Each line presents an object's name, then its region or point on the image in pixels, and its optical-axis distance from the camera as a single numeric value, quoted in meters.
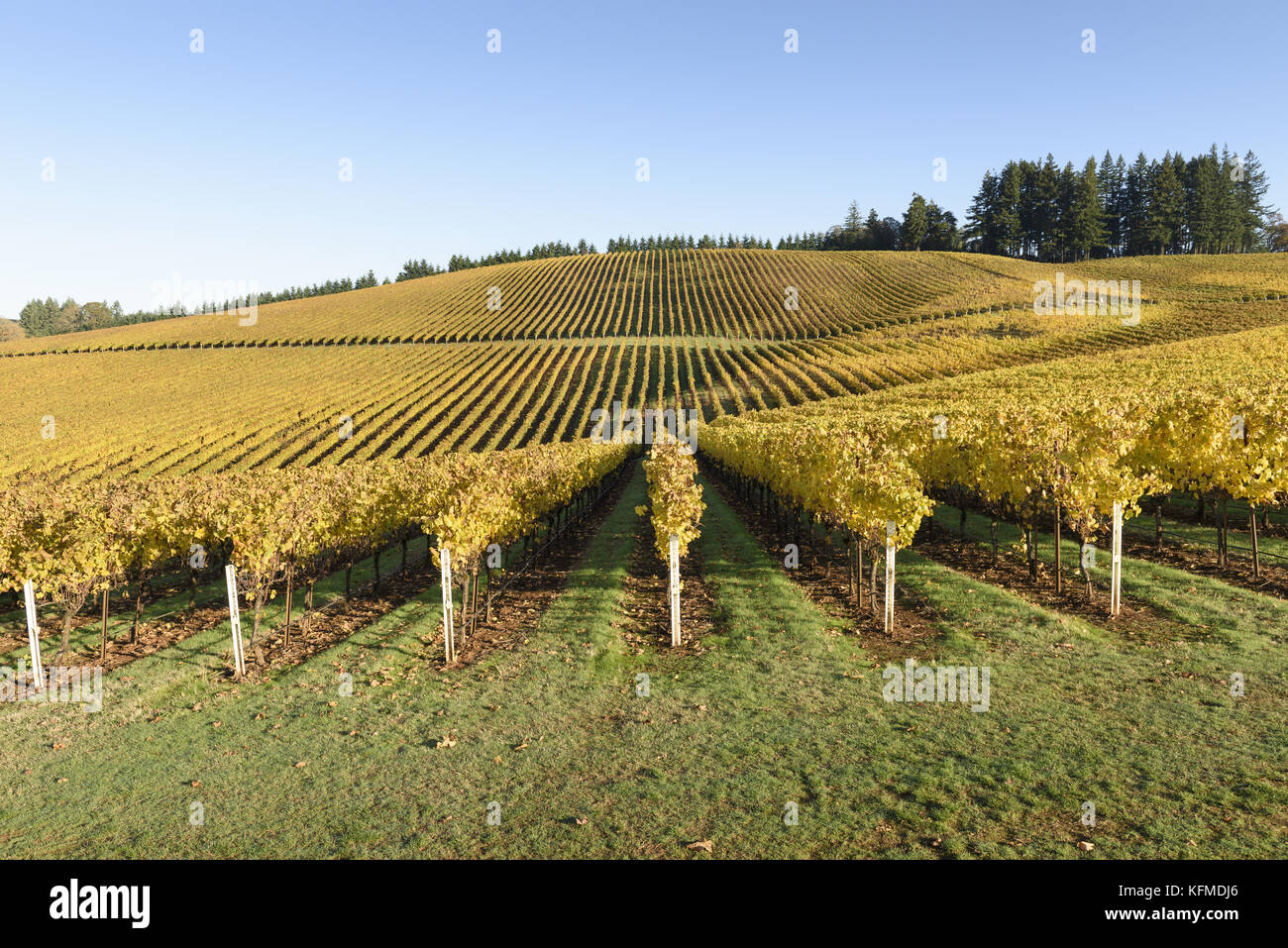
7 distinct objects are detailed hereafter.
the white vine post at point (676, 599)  13.48
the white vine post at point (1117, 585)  13.05
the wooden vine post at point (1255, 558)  14.10
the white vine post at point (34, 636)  12.07
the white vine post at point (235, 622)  12.10
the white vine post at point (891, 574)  13.34
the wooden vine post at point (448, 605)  12.94
